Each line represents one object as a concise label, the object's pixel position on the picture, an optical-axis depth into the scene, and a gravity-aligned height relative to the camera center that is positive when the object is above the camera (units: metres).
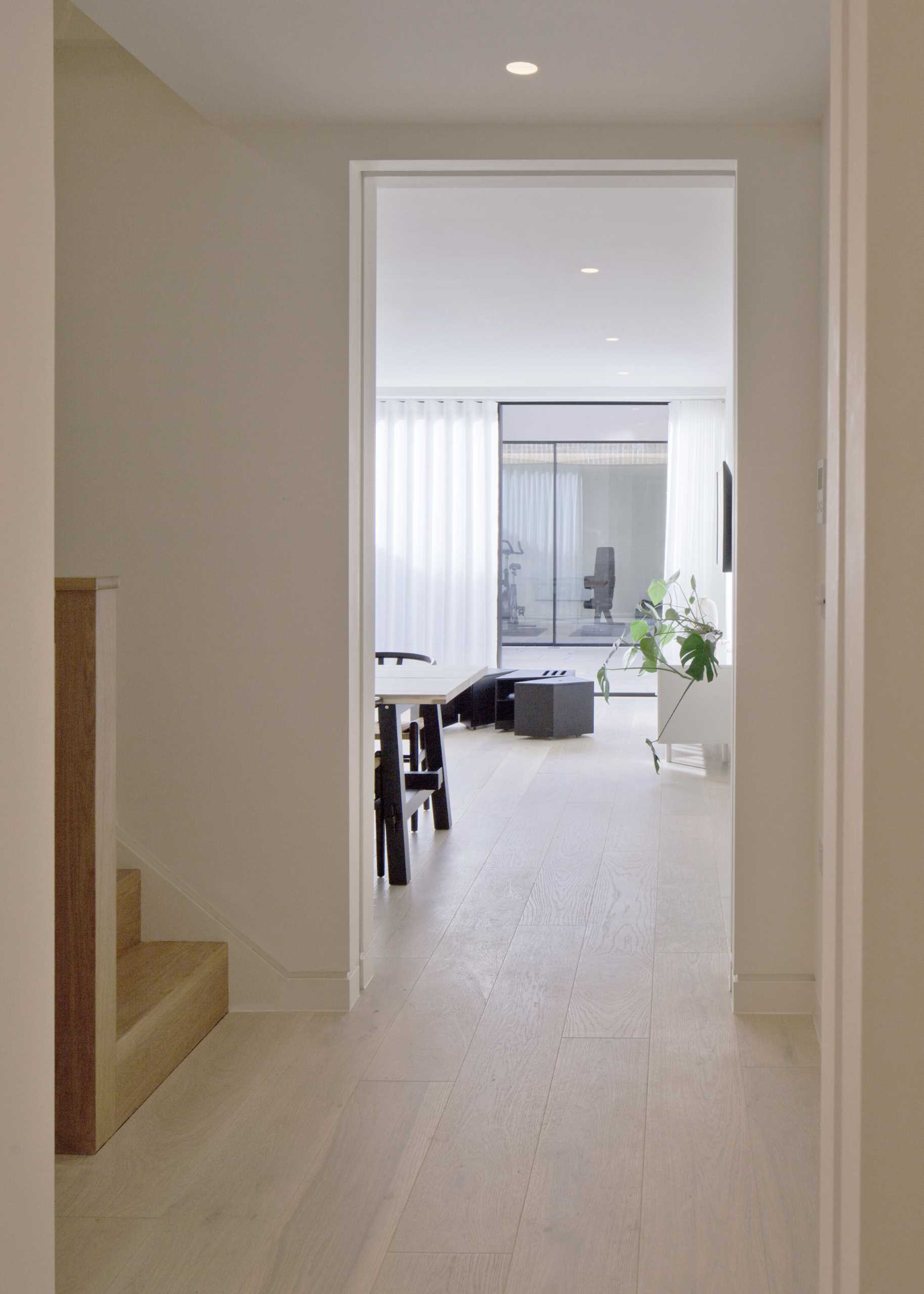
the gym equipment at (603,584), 10.44 +0.22
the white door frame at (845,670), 1.05 -0.06
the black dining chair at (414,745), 5.70 -0.65
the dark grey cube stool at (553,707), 8.39 -0.69
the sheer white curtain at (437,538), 9.95 +0.58
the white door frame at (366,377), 3.26 +0.65
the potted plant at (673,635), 5.23 -0.14
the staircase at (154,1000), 2.71 -0.96
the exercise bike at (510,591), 10.36 +0.15
